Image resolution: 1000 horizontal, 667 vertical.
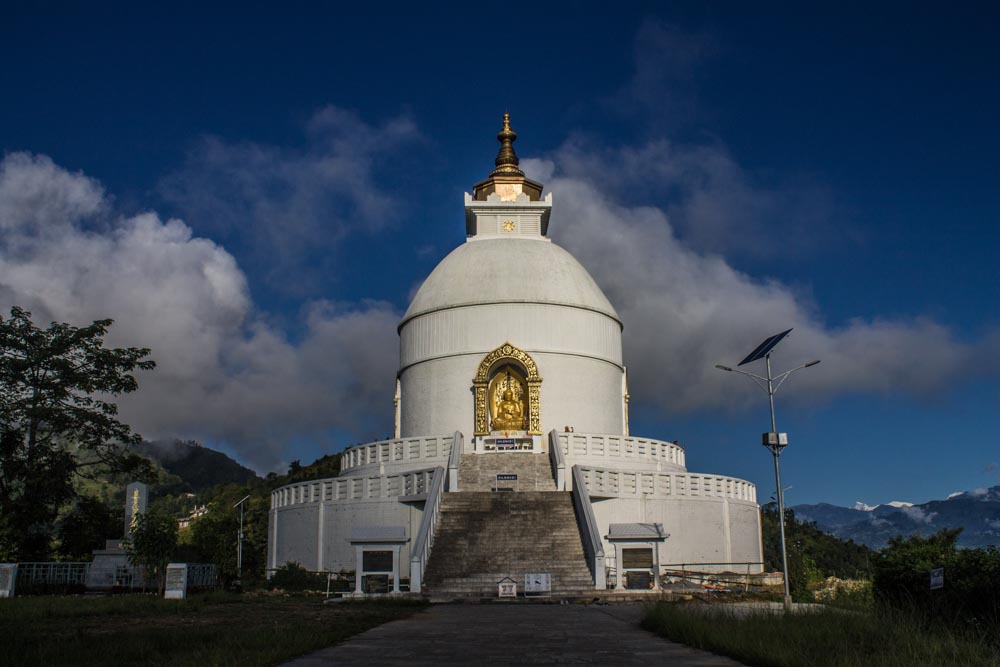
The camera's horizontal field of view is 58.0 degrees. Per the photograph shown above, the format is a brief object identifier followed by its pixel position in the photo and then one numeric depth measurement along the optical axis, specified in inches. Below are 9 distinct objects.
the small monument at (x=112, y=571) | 963.3
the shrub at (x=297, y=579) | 960.3
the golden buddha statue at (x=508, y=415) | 1306.6
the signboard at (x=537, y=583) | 741.3
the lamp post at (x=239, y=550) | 1674.8
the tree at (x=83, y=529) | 1285.7
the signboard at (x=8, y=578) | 864.3
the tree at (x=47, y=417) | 1173.1
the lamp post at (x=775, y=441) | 741.0
